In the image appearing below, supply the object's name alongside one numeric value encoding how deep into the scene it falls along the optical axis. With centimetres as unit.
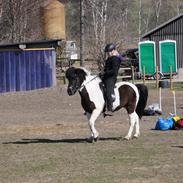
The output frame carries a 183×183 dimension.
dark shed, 5900
